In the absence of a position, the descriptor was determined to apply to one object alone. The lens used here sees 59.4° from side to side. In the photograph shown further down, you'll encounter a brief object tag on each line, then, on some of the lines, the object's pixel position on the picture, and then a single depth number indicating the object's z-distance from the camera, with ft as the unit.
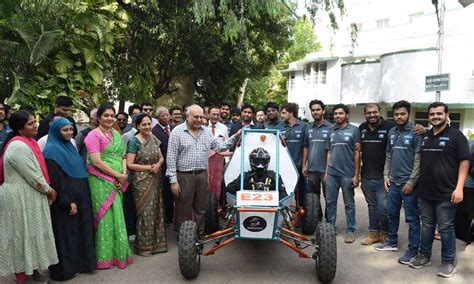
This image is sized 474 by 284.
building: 53.93
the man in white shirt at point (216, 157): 21.80
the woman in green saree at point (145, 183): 17.03
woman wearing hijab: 14.17
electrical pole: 35.31
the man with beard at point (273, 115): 23.38
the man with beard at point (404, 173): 16.53
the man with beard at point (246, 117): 24.48
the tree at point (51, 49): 22.72
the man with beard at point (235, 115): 27.13
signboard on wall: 26.43
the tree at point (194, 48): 30.83
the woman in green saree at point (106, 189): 15.35
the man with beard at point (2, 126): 19.17
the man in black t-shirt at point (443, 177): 14.64
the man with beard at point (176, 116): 24.16
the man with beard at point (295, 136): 21.72
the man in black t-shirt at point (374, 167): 18.26
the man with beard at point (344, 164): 18.94
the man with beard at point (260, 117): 24.07
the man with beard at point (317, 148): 20.47
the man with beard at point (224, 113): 26.43
